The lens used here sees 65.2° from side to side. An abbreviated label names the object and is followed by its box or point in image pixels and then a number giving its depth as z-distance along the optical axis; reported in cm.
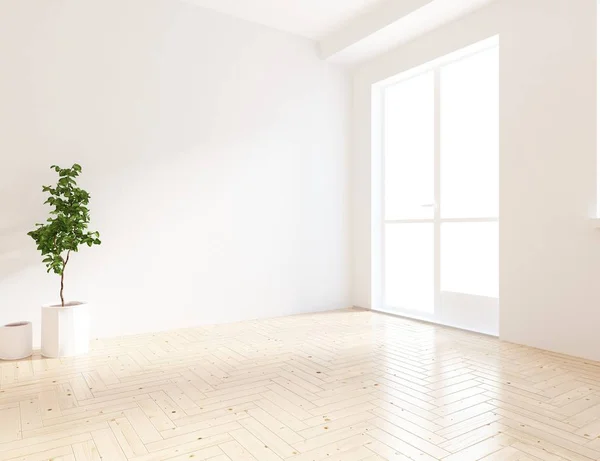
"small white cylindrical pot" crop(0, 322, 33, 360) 344
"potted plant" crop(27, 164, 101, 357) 345
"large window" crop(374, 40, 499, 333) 431
